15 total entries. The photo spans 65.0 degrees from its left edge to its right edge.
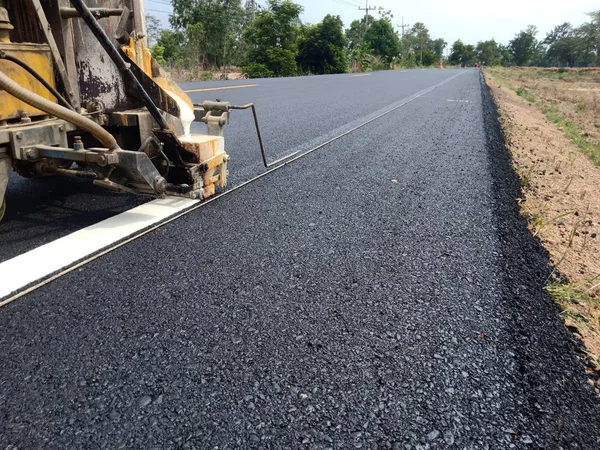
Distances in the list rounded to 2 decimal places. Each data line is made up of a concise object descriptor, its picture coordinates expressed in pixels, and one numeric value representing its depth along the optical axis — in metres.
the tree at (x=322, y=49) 35.59
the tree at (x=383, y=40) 61.25
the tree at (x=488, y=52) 113.06
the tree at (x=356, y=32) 63.15
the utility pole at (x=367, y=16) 65.96
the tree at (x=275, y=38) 31.53
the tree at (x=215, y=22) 34.34
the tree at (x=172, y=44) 29.56
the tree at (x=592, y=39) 94.56
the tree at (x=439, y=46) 124.76
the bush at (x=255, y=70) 29.27
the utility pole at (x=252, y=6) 40.94
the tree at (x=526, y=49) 122.44
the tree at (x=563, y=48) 101.38
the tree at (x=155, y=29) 34.77
